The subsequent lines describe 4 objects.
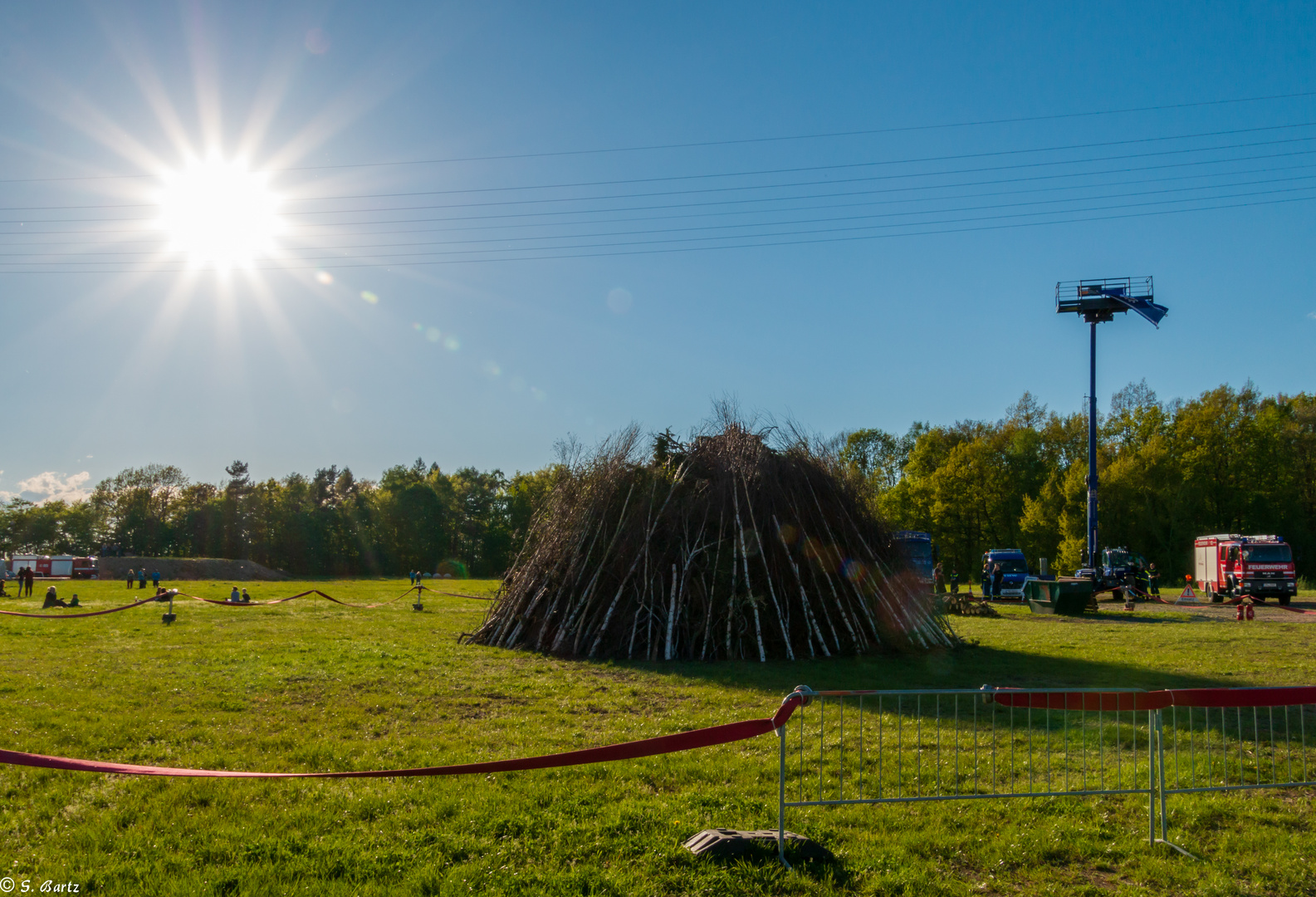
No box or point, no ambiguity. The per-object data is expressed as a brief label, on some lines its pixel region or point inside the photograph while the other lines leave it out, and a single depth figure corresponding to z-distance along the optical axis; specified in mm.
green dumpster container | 23703
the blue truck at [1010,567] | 33406
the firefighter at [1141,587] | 30406
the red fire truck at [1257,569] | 28125
